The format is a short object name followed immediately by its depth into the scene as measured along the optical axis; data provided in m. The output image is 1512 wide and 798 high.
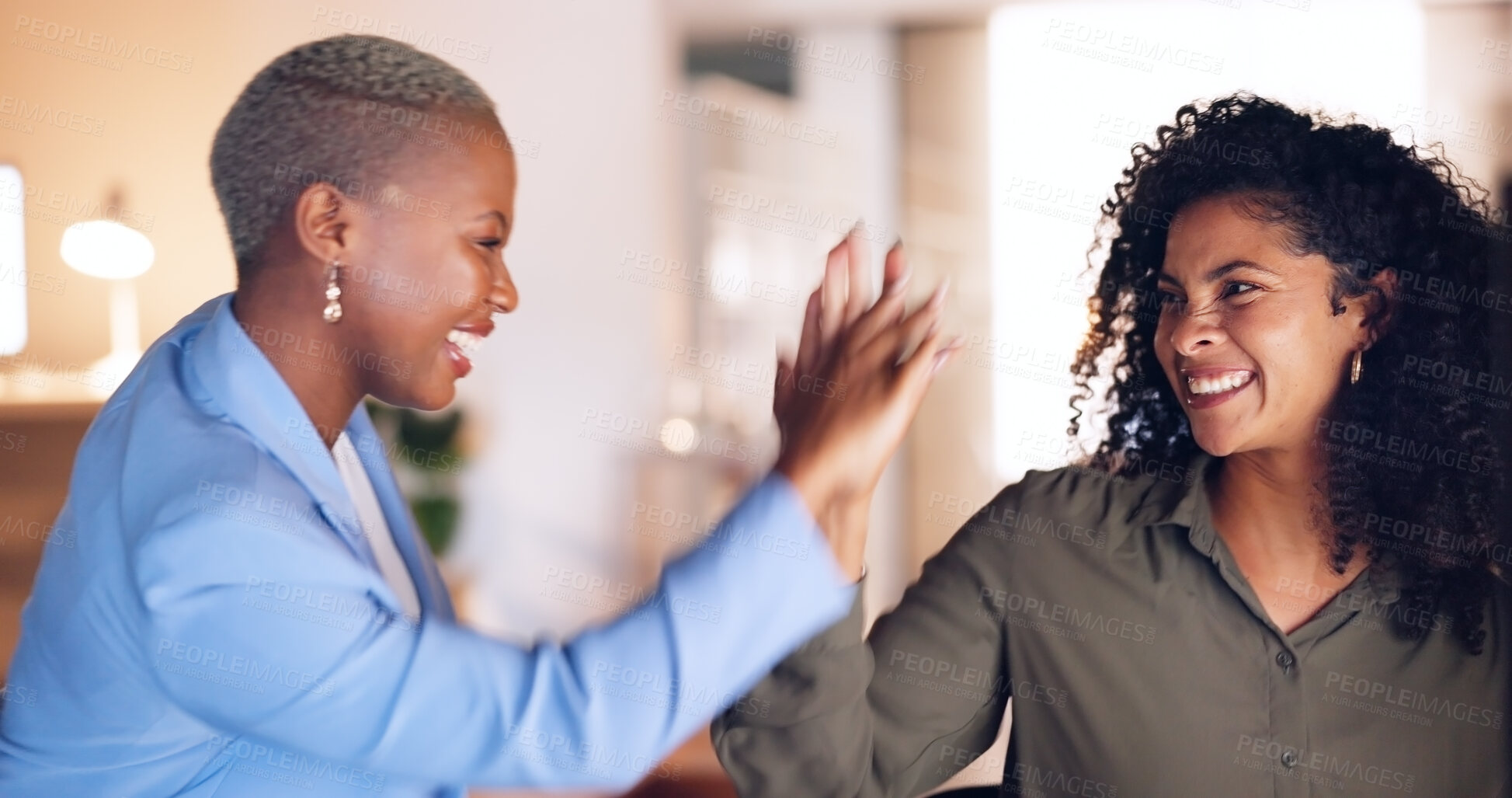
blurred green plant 3.44
